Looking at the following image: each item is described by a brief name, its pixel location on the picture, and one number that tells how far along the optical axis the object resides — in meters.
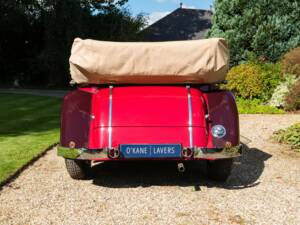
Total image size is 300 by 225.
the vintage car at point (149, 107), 3.84
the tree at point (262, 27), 11.25
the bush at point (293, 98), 8.98
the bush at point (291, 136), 5.90
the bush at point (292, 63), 9.68
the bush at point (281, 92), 9.35
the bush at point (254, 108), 9.16
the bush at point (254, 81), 9.71
